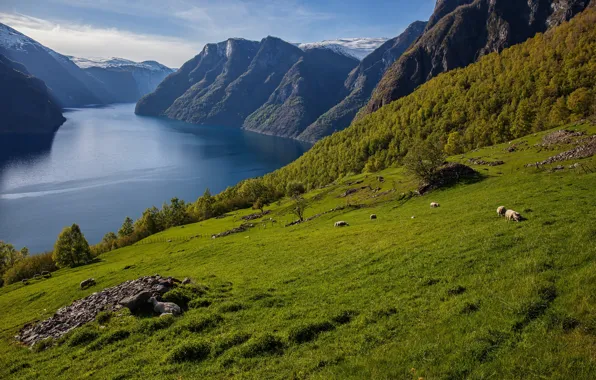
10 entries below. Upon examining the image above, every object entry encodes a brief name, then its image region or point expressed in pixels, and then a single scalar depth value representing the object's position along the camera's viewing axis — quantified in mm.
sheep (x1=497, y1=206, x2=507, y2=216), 30230
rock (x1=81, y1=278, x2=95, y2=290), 44031
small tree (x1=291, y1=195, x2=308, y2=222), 74812
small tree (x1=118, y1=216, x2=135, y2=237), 122450
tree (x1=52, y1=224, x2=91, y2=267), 87688
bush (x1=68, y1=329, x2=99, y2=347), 20203
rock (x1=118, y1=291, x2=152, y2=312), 22641
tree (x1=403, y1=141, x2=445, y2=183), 61344
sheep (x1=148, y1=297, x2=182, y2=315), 21484
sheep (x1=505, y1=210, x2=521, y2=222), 27081
